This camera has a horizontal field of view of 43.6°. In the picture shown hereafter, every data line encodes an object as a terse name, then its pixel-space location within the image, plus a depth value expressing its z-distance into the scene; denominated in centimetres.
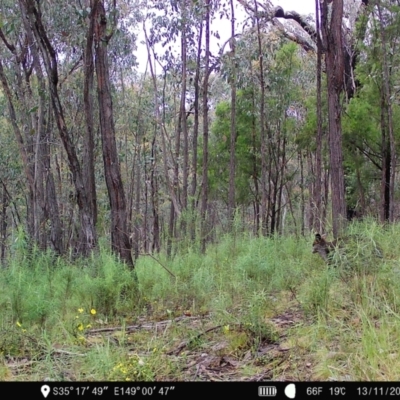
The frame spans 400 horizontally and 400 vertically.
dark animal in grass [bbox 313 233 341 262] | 576
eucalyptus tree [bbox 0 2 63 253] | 1095
